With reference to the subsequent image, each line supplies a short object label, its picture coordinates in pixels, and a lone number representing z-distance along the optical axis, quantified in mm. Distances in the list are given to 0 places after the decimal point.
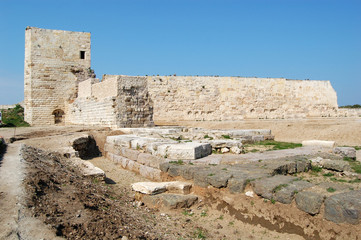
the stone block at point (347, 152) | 6672
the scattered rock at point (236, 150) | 7172
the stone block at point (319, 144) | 8498
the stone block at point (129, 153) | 7863
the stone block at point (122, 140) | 8695
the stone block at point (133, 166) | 7609
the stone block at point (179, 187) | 5230
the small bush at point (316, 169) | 5806
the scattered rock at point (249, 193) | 4344
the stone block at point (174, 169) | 5777
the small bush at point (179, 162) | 6176
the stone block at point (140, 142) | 7812
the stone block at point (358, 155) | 6799
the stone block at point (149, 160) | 6719
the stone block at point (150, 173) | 6465
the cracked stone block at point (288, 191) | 3854
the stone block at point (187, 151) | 6383
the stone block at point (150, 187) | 5266
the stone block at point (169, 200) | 4832
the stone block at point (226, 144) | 7391
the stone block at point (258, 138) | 9812
